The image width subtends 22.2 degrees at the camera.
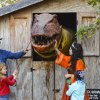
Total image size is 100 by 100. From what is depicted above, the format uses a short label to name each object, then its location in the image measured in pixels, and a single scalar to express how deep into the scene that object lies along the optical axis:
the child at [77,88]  4.53
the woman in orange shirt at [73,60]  4.65
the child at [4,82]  4.67
